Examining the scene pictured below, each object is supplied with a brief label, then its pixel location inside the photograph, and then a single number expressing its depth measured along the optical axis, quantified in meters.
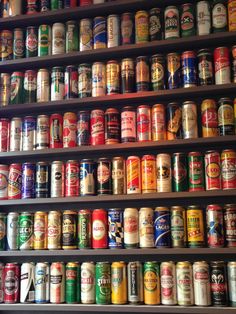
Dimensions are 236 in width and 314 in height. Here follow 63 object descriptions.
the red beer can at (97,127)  1.76
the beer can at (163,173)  1.66
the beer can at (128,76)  1.77
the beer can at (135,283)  1.60
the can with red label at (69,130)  1.79
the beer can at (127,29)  1.82
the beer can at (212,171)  1.62
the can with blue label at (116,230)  1.66
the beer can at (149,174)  1.67
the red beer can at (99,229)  1.67
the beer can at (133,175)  1.68
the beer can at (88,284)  1.64
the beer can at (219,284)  1.54
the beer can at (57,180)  1.77
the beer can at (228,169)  1.59
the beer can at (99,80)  1.79
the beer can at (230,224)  1.57
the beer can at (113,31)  1.82
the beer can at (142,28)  1.80
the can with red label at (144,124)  1.71
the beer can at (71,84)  1.83
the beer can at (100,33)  1.84
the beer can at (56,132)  1.81
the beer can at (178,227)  1.61
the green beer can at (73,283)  1.66
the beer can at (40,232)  1.74
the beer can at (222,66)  1.68
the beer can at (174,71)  1.73
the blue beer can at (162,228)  1.62
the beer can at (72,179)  1.75
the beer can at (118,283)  1.61
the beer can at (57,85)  1.84
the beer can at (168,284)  1.57
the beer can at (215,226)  1.58
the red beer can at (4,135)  1.86
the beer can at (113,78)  1.78
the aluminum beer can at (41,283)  1.69
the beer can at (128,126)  1.73
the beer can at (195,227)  1.60
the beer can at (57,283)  1.67
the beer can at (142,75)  1.76
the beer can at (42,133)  1.82
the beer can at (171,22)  1.76
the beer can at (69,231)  1.70
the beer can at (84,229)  1.69
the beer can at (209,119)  1.67
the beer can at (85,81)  1.81
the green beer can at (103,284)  1.62
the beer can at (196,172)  1.63
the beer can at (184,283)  1.55
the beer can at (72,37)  1.87
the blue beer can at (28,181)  1.78
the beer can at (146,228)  1.63
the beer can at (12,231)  1.77
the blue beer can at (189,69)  1.71
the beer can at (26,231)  1.75
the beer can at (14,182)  1.81
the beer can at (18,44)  1.93
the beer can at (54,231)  1.72
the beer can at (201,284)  1.54
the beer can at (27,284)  1.70
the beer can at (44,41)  1.89
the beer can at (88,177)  1.72
